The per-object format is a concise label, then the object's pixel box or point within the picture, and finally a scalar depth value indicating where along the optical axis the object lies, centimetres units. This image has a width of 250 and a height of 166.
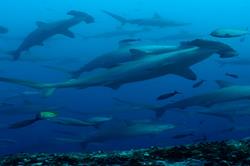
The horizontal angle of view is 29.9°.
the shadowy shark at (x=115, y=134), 884
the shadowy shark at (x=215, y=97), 830
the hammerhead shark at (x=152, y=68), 609
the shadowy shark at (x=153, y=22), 1517
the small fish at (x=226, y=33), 565
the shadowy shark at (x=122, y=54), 707
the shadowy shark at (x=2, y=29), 1212
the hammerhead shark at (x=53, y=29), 977
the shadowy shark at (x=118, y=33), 2148
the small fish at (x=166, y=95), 604
